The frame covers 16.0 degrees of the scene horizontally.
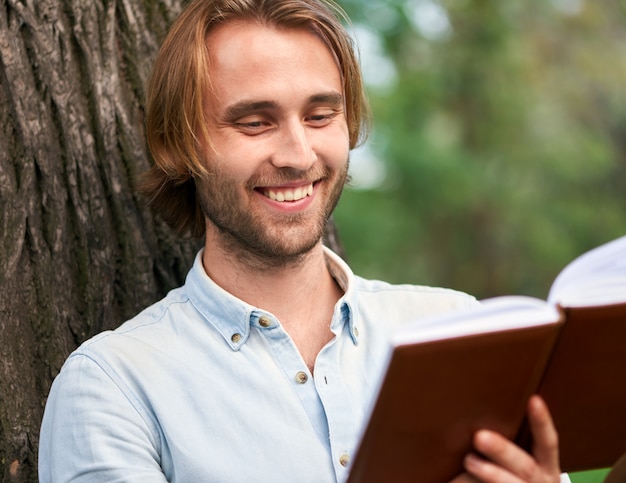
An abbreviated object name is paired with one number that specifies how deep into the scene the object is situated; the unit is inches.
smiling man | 72.2
